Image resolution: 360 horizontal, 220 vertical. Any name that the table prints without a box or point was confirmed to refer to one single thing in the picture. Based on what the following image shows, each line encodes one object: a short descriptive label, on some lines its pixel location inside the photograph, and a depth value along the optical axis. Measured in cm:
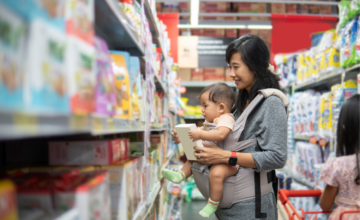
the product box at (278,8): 599
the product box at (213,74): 571
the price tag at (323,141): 270
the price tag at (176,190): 262
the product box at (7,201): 43
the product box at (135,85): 121
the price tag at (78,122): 50
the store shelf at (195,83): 564
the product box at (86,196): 61
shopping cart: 210
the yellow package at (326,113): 276
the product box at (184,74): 570
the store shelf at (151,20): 187
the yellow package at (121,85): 101
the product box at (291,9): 609
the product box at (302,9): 613
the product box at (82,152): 92
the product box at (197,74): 571
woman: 142
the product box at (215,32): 623
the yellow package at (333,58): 268
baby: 151
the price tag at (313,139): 289
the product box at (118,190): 95
